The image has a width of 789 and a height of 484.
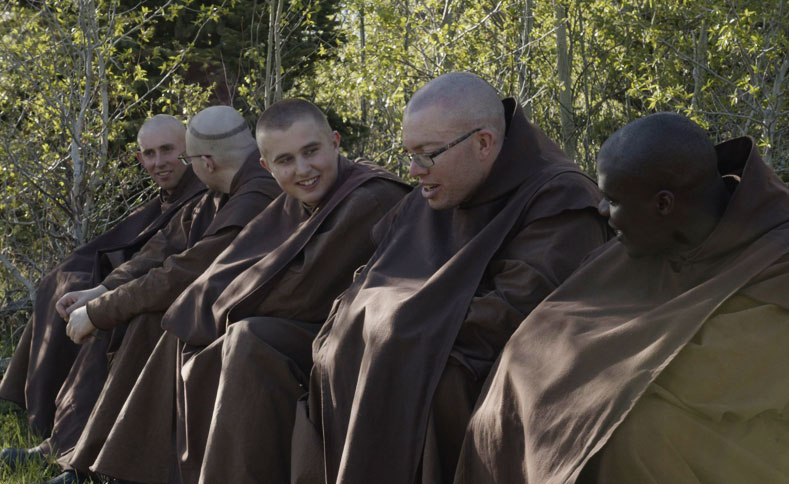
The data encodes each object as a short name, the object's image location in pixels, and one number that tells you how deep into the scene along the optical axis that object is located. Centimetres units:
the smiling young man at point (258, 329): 423
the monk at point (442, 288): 348
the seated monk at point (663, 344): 258
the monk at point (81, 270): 625
